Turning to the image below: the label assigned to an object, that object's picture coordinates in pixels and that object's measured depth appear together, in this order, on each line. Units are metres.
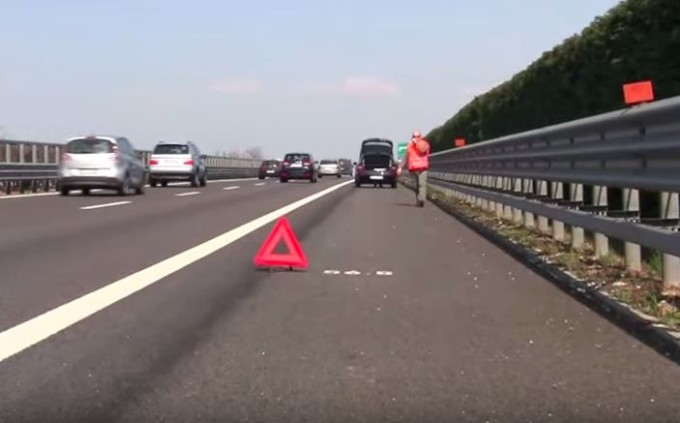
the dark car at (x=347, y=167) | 102.69
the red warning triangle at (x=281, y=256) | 10.21
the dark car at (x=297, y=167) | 53.59
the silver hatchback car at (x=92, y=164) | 27.77
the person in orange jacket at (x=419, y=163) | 23.81
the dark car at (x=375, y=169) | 45.75
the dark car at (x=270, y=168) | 72.38
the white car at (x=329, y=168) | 82.62
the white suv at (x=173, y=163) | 40.03
